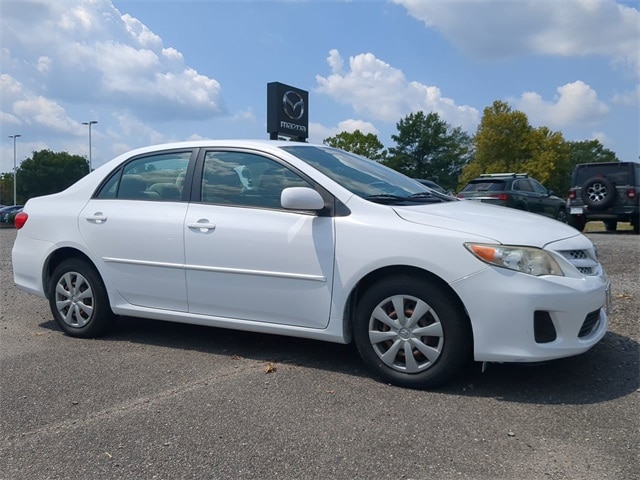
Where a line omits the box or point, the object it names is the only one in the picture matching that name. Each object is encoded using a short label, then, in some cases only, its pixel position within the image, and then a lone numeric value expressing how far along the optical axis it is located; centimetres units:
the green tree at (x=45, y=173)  6184
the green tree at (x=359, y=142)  6284
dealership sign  1928
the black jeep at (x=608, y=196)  1406
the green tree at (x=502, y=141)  4966
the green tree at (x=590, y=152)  8512
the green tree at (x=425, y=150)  7369
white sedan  348
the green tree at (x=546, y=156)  4925
